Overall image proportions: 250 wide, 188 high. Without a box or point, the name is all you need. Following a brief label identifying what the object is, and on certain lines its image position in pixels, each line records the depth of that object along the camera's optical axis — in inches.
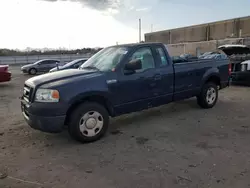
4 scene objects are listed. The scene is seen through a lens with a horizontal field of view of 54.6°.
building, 1046.0
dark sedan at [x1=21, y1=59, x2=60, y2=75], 869.8
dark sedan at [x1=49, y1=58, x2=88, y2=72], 596.2
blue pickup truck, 163.2
